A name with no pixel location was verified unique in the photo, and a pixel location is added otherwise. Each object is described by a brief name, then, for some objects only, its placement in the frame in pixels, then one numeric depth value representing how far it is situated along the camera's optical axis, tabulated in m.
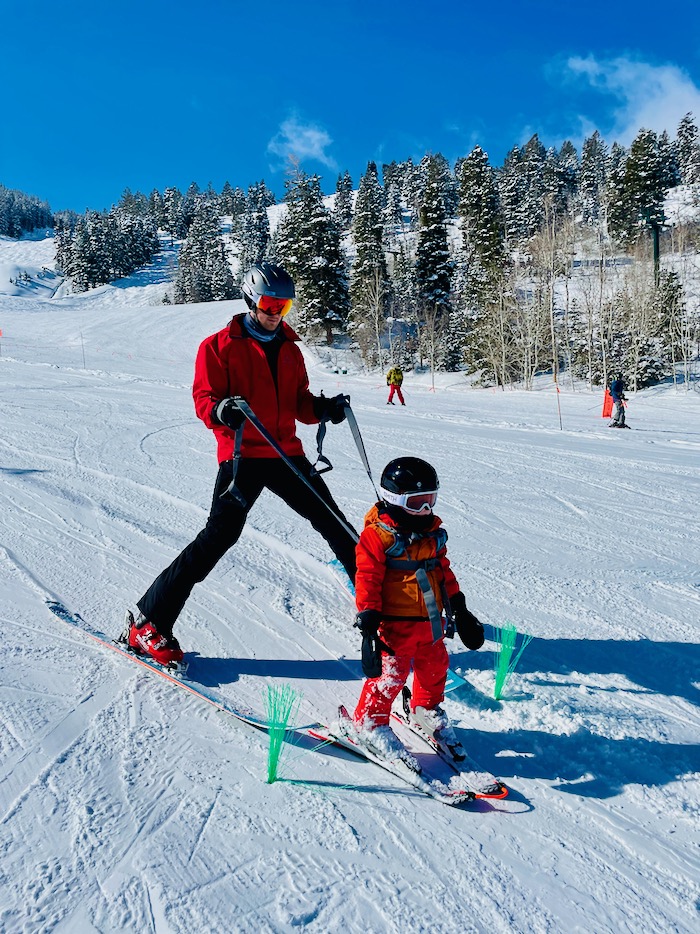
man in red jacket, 3.12
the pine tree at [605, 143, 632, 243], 52.75
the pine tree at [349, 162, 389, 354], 36.97
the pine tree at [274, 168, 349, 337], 36.28
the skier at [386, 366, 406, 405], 18.97
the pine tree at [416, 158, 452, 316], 37.47
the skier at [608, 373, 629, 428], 14.07
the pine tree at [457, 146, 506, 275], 44.88
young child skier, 2.55
